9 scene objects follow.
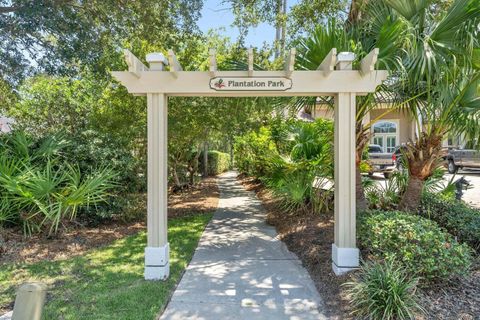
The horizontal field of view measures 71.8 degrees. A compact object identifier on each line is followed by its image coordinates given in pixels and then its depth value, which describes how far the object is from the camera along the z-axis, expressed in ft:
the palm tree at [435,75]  15.33
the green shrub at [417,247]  12.22
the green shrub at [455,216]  16.97
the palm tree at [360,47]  15.66
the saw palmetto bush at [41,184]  18.88
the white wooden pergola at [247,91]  13.96
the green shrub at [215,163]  71.92
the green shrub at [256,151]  33.55
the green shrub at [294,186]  24.79
